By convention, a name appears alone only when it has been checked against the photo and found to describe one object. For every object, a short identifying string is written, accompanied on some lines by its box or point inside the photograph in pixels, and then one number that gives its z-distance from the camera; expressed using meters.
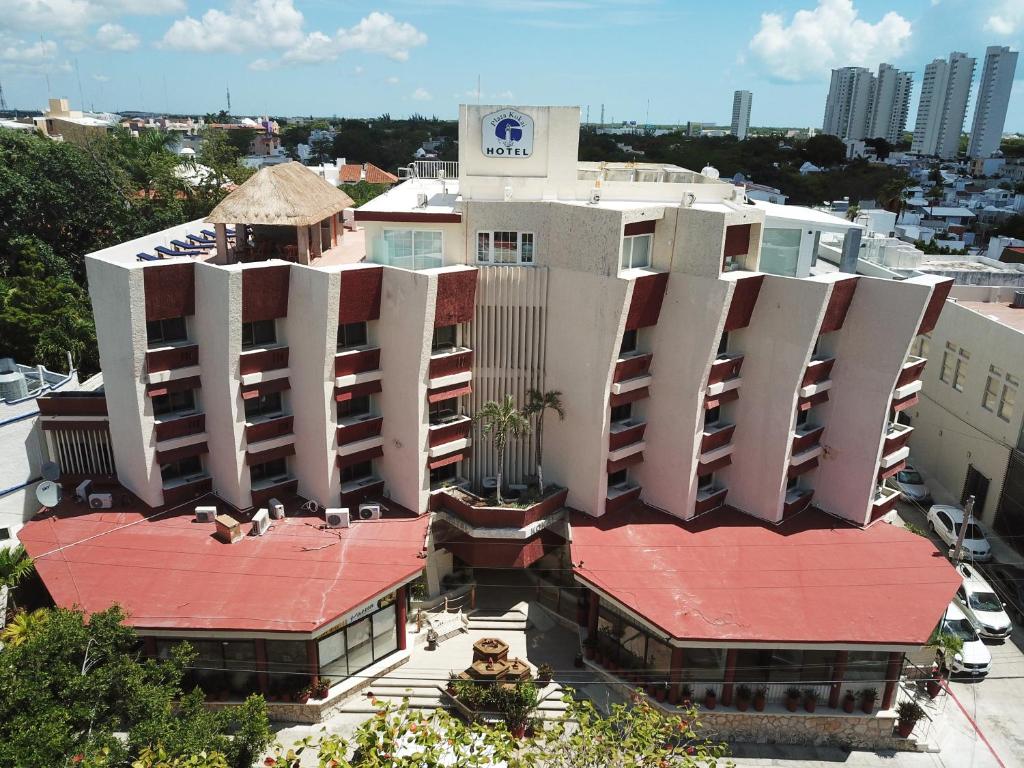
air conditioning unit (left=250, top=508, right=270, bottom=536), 31.75
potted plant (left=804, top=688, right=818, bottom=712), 28.85
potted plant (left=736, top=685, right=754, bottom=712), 28.86
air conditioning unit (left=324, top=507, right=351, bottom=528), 32.53
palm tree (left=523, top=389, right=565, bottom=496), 33.84
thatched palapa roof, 31.92
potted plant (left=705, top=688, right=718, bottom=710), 28.72
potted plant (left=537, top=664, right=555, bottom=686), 30.45
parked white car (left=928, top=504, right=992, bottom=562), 39.78
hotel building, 29.14
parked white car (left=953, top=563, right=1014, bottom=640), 34.75
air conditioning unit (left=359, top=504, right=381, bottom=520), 33.41
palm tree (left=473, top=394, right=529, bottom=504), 32.94
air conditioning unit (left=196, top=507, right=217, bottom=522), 32.22
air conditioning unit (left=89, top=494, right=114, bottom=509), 32.66
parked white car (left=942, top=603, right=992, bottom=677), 32.34
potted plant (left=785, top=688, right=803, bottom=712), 28.73
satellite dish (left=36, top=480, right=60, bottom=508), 31.86
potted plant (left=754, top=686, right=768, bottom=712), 28.66
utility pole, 30.02
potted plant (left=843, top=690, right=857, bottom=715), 29.00
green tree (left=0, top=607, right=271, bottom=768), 17.70
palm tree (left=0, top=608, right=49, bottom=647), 24.12
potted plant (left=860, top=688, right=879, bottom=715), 28.89
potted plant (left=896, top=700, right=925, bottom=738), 28.84
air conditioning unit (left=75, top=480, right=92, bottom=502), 33.50
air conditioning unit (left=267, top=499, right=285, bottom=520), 32.94
